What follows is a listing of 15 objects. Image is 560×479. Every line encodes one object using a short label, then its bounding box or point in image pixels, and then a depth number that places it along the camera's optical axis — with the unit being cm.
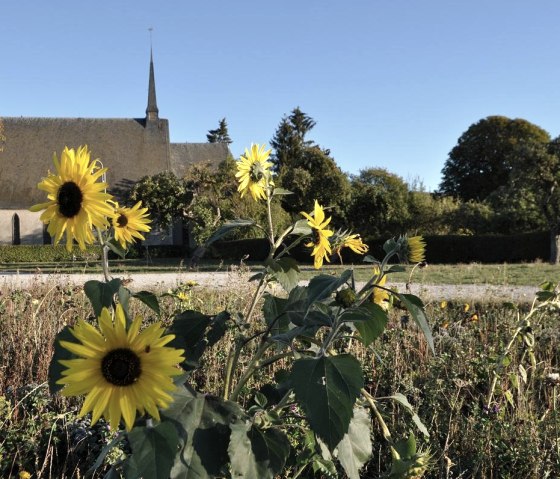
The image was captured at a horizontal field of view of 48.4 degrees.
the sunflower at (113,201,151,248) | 155
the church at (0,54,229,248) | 3120
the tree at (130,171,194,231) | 2198
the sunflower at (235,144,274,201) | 185
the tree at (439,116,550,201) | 3709
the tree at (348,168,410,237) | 2583
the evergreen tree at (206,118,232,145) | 6044
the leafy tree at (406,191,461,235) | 2414
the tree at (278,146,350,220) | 2653
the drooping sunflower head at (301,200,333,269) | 171
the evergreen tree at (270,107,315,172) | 4509
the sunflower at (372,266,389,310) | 168
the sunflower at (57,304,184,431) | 100
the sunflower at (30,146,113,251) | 127
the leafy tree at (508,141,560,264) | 1623
